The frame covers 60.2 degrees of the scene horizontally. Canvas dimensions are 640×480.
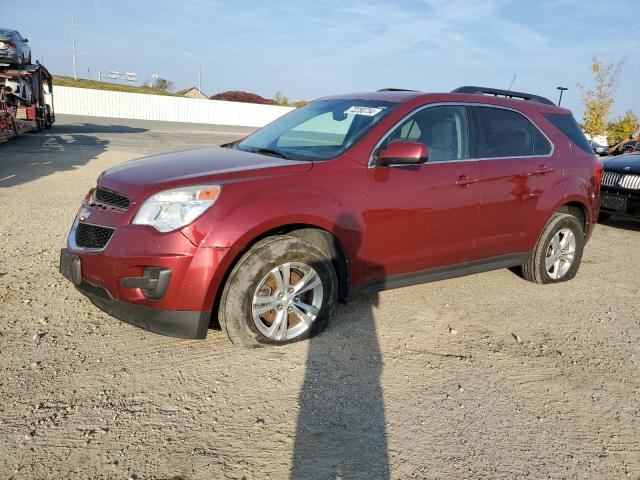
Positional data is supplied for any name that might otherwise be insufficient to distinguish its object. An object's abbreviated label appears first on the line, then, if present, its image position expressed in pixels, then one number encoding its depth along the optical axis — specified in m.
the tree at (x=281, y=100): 63.80
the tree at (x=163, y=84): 83.88
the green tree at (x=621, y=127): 27.39
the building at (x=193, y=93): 77.69
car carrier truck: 14.34
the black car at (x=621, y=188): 8.41
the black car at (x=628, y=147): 13.78
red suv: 3.39
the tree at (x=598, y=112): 28.86
